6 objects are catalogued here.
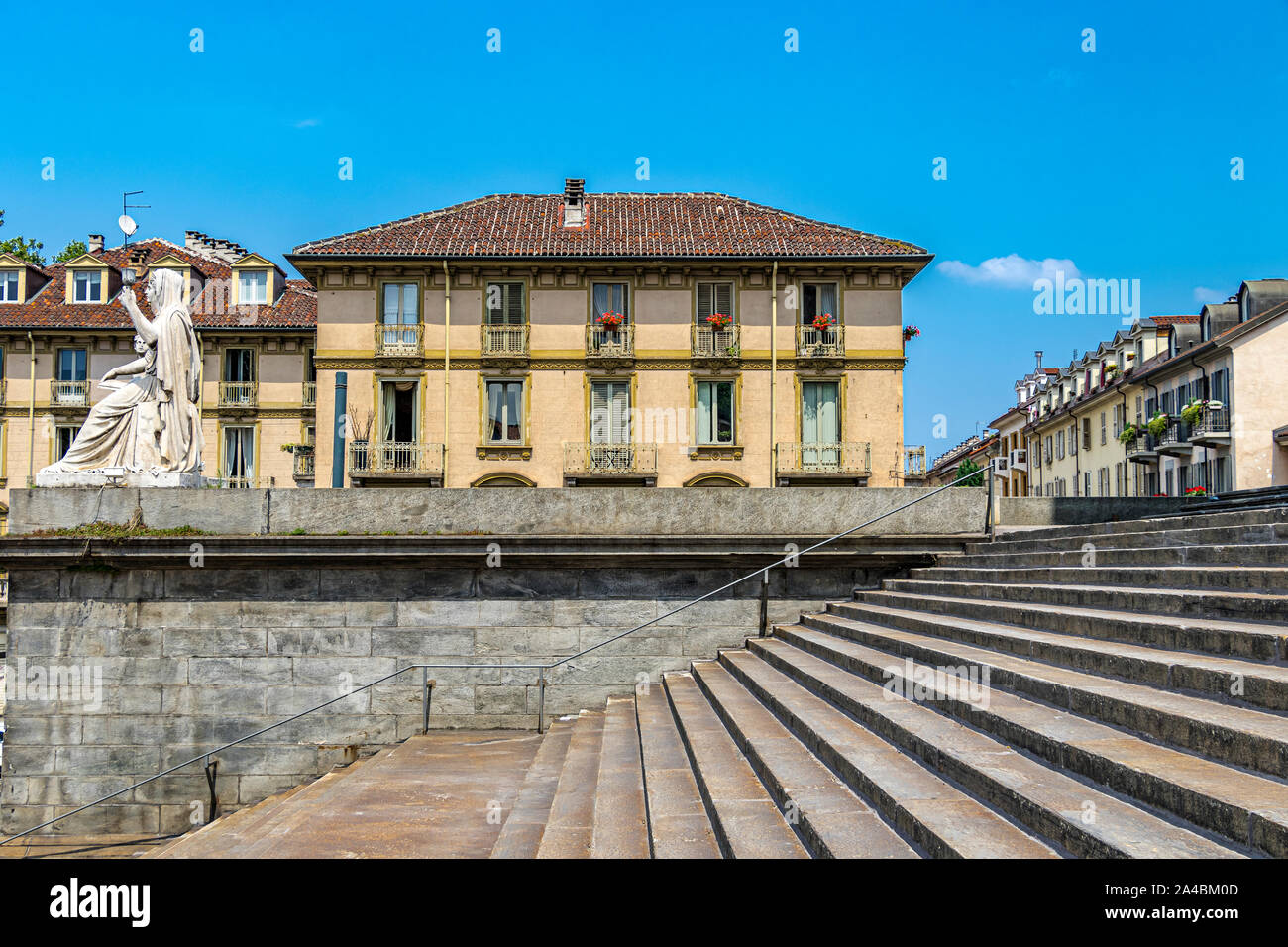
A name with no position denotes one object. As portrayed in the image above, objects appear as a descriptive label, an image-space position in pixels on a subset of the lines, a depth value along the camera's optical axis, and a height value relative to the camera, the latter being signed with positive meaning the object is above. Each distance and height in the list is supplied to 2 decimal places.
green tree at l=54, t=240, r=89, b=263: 42.25 +11.66
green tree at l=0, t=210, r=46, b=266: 40.62 +11.39
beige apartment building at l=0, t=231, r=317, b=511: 35.47 +4.82
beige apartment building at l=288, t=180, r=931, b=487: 27.08 +4.33
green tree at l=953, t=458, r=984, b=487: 76.97 +3.39
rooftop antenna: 41.50 +12.62
